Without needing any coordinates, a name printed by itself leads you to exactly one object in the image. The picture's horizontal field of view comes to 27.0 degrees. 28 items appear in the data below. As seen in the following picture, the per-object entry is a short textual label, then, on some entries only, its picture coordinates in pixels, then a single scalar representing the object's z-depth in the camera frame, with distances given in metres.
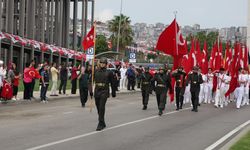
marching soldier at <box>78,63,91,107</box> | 21.11
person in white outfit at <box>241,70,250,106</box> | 23.70
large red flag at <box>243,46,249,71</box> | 27.36
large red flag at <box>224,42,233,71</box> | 26.74
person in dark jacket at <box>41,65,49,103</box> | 22.62
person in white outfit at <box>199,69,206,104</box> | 24.90
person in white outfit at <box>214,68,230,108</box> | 22.66
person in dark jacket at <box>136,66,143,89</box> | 36.50
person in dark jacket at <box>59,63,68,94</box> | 27.08
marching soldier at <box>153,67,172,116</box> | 17.88
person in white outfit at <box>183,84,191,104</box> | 24.67
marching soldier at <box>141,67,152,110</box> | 20.22
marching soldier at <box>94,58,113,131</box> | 13.17
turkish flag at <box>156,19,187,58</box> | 20.75
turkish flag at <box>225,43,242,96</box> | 23.28
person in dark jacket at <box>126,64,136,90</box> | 34.92
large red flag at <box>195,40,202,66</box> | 26.05
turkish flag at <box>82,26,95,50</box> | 26.73
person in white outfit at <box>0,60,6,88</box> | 20.33
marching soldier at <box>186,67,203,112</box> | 19.91
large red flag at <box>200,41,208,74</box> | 25.58
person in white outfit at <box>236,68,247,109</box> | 23.08
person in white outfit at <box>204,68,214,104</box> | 24.94
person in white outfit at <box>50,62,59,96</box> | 25.54
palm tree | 89.75
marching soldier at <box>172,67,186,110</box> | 20.41
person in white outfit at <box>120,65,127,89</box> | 35.78
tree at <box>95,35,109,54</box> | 109.70
